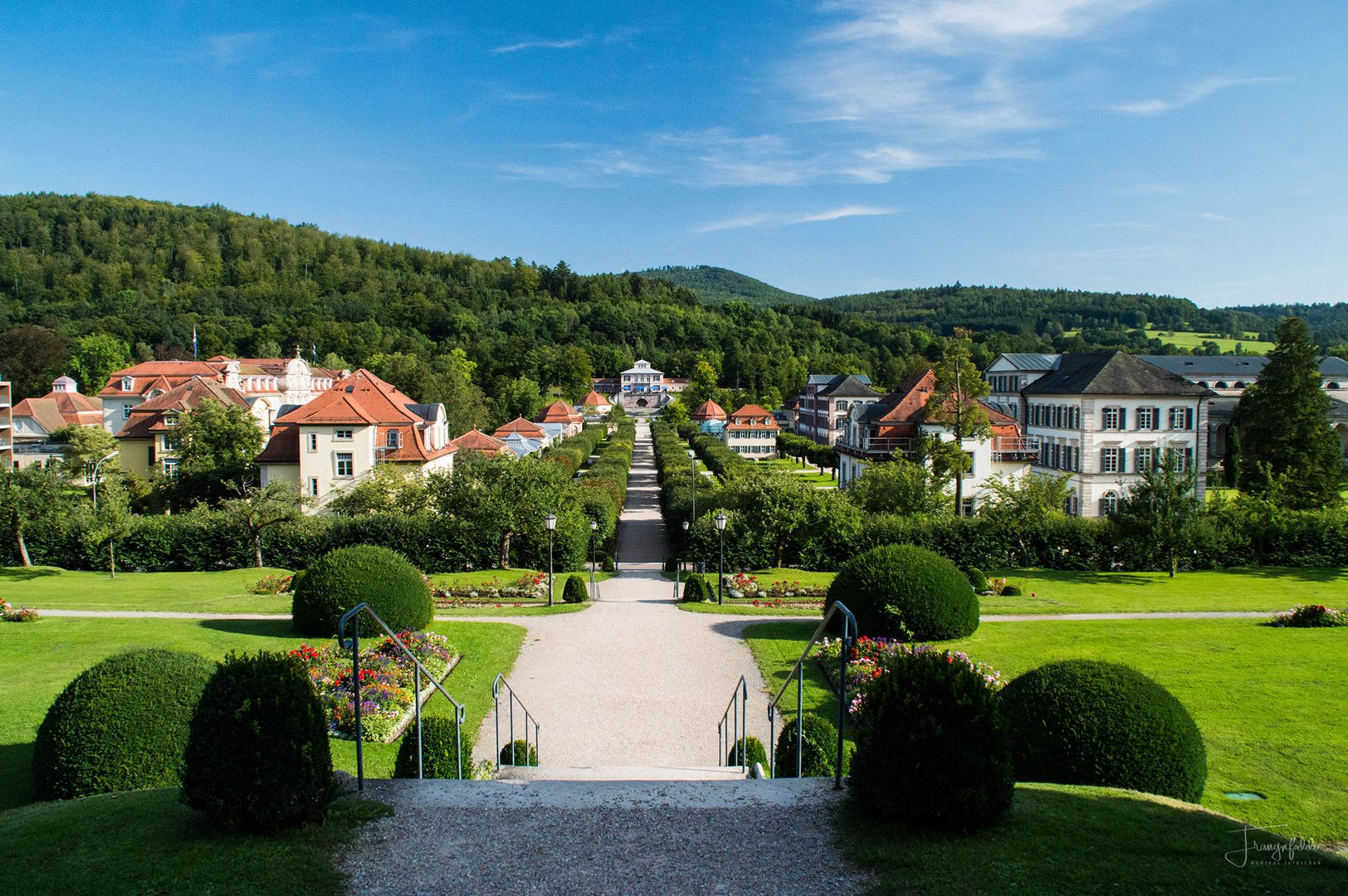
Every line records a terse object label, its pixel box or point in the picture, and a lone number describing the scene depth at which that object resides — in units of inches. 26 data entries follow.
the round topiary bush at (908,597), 711.7
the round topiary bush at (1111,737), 341.7
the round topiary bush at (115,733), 348.5
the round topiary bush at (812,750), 390.0
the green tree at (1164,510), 1093.1
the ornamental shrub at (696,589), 1011.3
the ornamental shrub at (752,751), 454.0
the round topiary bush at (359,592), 743.1
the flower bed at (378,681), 535.2
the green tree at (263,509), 1162.0
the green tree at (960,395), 1481.3
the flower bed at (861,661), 593.3
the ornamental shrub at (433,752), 390.9
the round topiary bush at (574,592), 1007.0
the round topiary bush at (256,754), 273.4
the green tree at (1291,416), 1793.8
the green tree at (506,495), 1146.0
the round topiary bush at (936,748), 277.0
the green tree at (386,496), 1338.6
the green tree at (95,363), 3890.3
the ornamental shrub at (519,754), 467.5
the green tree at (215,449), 1817.2
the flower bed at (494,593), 997.2
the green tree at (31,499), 1120.8
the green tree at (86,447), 2004.2
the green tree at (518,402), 4136.3
